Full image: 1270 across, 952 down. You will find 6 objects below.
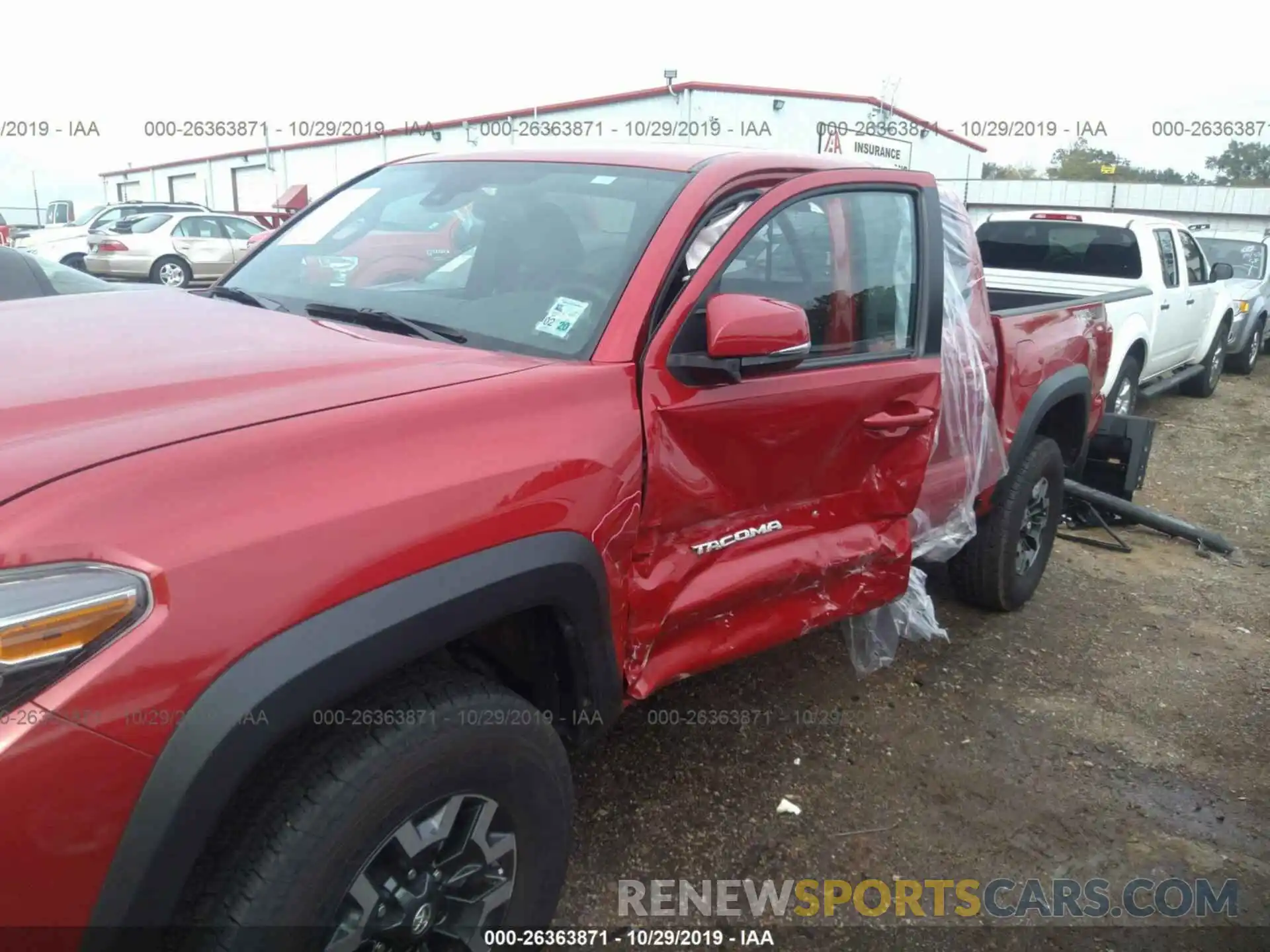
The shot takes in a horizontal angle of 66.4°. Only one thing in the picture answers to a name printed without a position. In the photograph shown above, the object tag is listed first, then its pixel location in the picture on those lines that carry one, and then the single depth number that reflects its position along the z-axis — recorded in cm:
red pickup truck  138
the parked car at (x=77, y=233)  1741
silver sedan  1570
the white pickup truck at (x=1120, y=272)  768
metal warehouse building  2258
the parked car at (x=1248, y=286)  1203
